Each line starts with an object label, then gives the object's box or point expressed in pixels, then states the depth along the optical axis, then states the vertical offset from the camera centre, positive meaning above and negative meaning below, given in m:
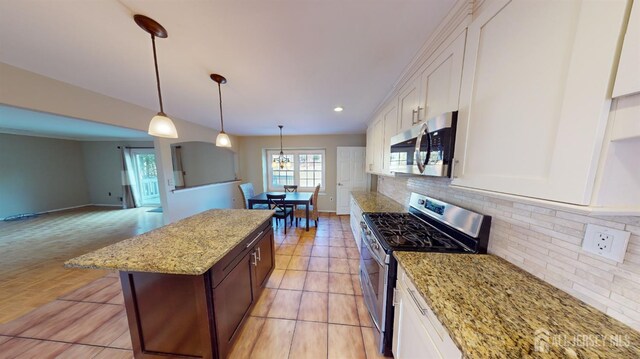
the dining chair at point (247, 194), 4.00 -0.78
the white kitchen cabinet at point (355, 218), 2.82 -0.99
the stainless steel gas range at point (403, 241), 1.21 -0.59
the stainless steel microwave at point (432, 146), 1.08 +0.10
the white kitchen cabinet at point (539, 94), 0.53 +0.25
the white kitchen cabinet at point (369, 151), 3.38 +0.20
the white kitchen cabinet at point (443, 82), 1.06 +0.53
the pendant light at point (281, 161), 4.32 +0.00
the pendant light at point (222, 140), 2.20 +0.25
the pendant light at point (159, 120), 1.18 +0.31
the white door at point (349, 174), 4.88 -0.34
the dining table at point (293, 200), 3.75 -0.82
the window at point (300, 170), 5.29 -0.26
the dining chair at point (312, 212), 3.92 -1.11
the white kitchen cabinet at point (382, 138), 2.24 +0.35
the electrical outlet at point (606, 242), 0.66 -0.30
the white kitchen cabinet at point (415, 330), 0.75 -0.83
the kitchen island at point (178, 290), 1.12 -0.86
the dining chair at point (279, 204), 3.74 -0.91
